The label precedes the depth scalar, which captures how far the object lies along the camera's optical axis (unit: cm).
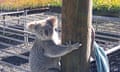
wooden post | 229
